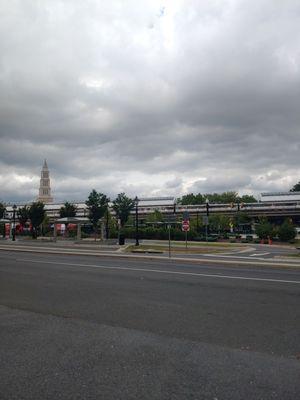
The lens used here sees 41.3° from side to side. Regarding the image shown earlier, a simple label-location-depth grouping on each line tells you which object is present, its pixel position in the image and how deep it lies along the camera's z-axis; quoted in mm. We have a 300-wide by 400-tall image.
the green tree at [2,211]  72162
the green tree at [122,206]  61844
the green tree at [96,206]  51009
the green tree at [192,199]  169875
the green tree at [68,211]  69062
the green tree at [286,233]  46500
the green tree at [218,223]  89062
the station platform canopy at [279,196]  141125
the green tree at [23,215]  64338
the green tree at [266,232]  50188
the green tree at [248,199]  164375
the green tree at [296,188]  173125
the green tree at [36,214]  56250
